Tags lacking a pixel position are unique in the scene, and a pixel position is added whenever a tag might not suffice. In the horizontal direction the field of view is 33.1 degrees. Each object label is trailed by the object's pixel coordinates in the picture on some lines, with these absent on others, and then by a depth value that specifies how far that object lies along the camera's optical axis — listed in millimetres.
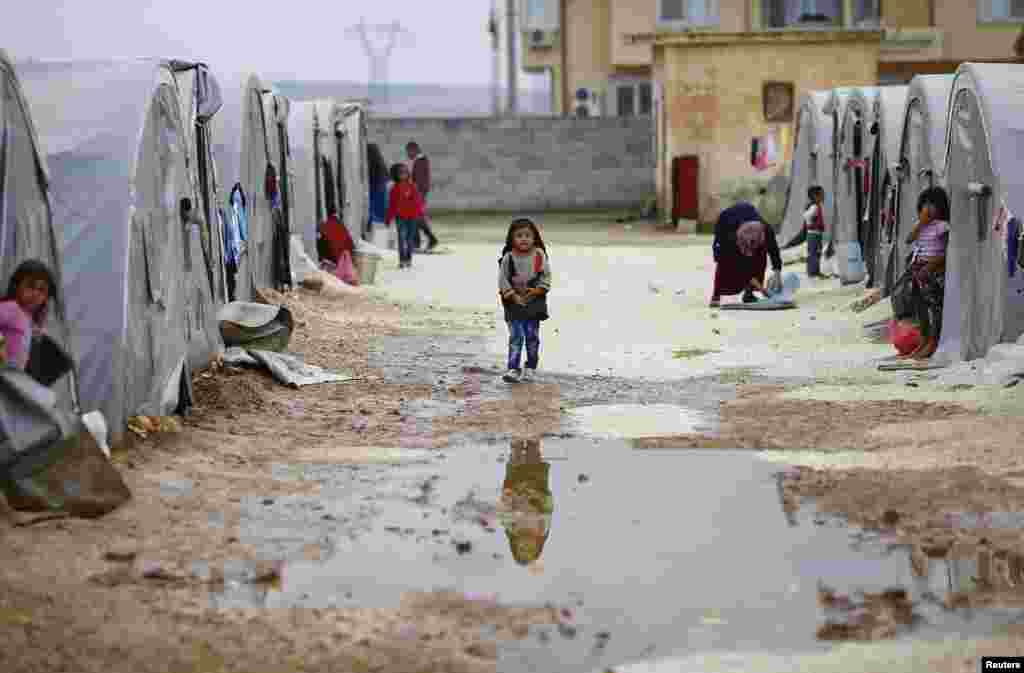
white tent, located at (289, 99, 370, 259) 21734
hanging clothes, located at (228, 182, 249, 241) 15750
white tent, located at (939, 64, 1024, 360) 11789
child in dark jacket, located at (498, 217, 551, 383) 11953
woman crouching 17422
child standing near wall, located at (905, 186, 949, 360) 13203
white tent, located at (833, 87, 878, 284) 20094
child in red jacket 23453
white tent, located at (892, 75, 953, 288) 15039
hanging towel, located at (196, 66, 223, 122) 13344
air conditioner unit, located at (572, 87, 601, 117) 44875
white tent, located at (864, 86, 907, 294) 17734
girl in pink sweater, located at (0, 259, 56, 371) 7855
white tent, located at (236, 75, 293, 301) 16719
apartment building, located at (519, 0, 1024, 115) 40531
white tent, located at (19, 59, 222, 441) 9320
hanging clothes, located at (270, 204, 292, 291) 18500
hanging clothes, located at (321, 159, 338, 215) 24125
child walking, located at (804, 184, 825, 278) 20625
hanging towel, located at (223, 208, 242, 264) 14912
